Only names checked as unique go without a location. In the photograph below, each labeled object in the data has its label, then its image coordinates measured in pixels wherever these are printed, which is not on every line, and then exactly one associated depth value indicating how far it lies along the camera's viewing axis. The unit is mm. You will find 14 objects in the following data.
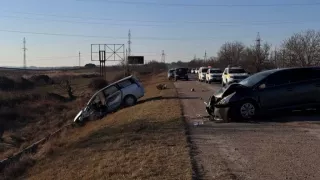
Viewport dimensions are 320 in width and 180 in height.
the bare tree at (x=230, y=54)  117712
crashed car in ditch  27859
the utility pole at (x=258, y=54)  85950
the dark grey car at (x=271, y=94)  16516
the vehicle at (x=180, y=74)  69912
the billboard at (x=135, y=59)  103125
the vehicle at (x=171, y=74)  74438
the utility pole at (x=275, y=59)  84500
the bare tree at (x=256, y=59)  87169
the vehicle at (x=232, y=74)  43062
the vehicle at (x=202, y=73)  61709
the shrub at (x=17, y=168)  15398
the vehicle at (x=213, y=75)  55250
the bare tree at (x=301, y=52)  67750
